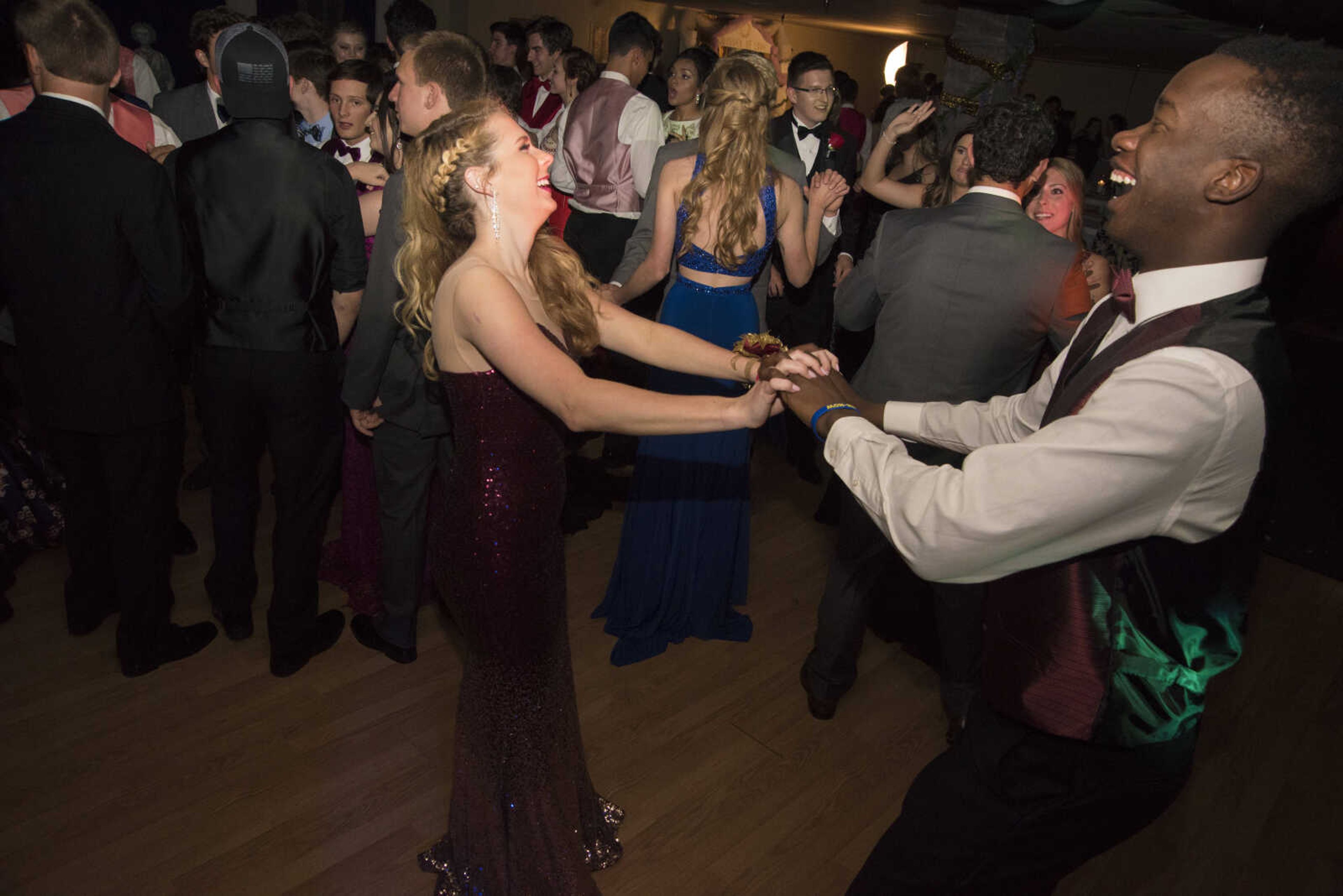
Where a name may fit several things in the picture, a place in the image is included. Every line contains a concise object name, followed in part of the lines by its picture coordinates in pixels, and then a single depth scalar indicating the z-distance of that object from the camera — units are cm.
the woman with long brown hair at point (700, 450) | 280
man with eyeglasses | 417
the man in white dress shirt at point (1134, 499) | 120
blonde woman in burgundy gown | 159
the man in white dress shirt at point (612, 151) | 457
